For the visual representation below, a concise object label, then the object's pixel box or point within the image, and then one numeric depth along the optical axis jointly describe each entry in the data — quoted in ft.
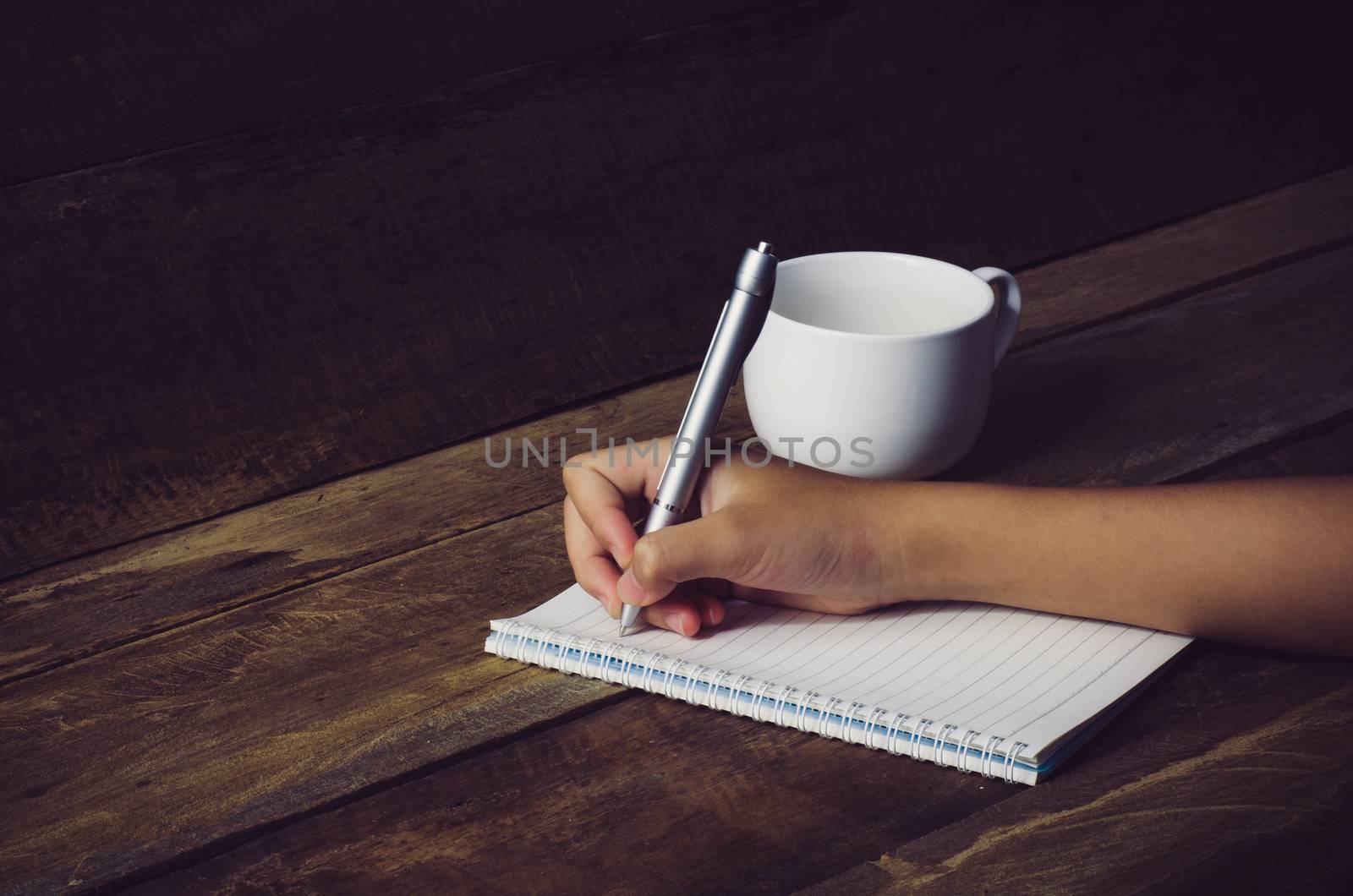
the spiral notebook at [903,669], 3.69
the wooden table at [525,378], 3.65
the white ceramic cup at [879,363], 4.05
